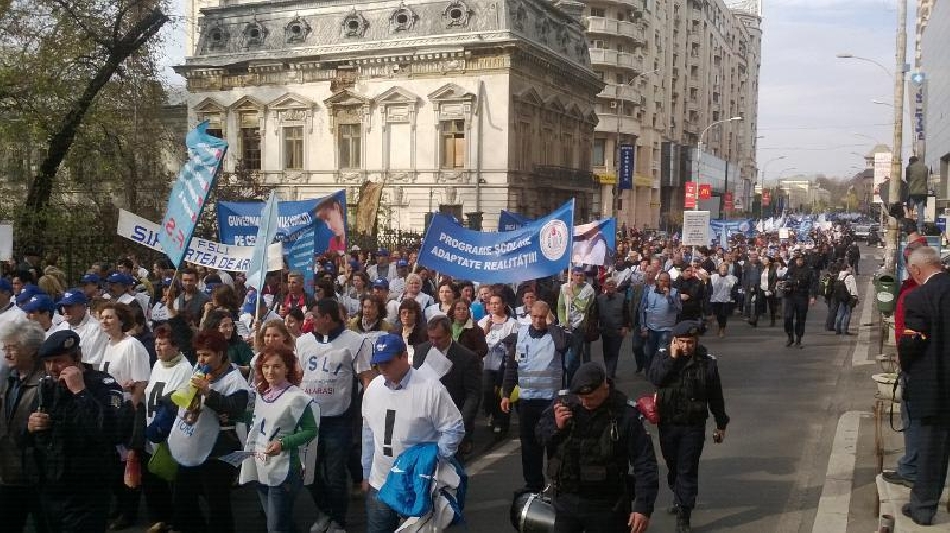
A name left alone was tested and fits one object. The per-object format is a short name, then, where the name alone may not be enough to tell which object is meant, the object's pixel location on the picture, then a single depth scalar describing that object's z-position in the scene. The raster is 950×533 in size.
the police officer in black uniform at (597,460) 4.60
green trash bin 11.80
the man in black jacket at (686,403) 6.67
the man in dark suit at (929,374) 5.97
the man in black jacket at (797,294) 16.52
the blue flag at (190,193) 8.97
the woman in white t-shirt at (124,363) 6.39
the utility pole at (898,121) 19.92
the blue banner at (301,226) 12.05
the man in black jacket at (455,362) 7.34
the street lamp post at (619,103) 56.13
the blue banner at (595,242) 16.27
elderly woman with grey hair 4.77
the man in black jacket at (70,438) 4.68
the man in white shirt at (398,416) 5.13
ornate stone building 40.12
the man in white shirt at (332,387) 6.51
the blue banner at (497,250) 11.01
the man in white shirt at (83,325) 7.26
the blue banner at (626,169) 57.41
